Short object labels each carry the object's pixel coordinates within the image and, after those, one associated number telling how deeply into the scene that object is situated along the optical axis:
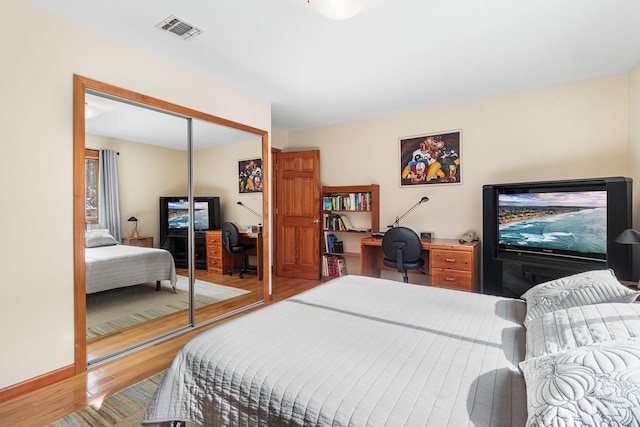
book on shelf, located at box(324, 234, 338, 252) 4.65
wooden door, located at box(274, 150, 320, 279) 4.64
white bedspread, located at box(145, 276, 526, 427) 0.90
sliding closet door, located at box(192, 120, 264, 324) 3.04
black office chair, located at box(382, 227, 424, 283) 3.40
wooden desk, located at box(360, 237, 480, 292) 3.30
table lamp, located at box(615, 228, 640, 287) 2.04
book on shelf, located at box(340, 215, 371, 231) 4.58
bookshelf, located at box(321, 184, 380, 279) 4.37
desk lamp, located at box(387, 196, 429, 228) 4.00
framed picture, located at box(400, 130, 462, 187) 3.85
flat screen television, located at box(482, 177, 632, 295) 2.58
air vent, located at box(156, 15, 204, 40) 2.16
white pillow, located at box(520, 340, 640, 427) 0.66
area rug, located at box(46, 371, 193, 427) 1.63
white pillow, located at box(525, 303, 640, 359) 1.04
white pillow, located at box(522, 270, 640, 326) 1.41
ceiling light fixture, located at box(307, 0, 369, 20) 1.72
